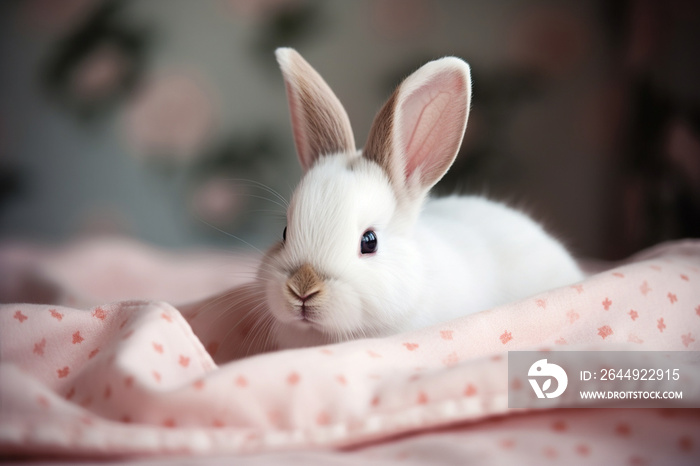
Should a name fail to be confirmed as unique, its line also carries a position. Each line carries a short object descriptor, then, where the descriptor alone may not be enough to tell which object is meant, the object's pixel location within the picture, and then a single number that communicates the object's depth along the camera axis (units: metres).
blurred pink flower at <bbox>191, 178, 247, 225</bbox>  0.72
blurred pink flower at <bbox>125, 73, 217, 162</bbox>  0.70
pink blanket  0.27
